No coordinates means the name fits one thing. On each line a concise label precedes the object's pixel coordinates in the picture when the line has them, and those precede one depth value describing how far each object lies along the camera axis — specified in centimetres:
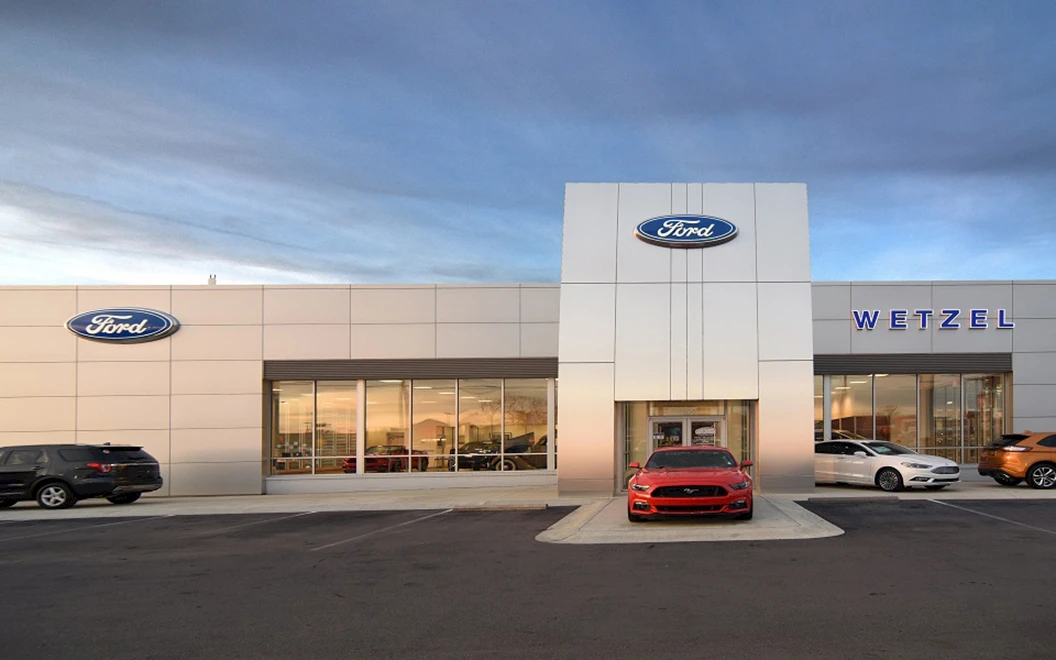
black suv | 2091
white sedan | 2073
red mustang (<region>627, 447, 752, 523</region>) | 1467
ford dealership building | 2547
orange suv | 2123
